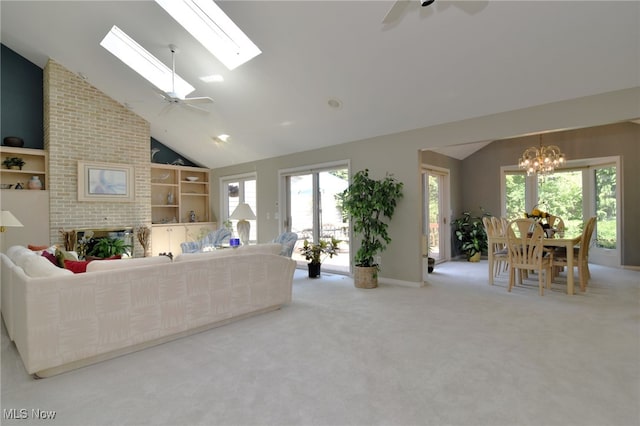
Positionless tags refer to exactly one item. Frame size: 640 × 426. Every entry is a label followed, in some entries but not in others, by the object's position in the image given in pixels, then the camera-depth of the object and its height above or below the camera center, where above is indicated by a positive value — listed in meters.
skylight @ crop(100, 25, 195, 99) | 4.77 +2.40
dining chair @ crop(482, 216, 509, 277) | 4.90 -0.64
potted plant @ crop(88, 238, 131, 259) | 6.18 -0.57
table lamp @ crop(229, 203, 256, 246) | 5.43 +0.04
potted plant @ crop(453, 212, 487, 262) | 7.05 -0.54
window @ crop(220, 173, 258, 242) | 7.39 +0.51
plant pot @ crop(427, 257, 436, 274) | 5.96 -0.96
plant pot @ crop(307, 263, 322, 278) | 5.52 -0.94
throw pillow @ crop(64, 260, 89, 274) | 2.60 -0.38
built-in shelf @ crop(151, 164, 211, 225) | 7.65 +0.54
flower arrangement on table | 4.71 -0.08
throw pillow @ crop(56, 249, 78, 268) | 2.92 -0.36
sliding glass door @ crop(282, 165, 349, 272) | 5.82 +0.12
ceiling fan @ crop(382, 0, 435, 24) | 2.20 +1.46
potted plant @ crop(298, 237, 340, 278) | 5.53 -0.64
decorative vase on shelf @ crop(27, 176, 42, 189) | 5.69 +0.62
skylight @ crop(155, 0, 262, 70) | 3.73 +2.24
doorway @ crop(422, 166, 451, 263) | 6.69 +0.00
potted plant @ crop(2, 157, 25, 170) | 5.57 +0.97
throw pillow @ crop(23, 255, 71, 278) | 2.33 -0.36
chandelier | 5.57 +0.81
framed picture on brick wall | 6.14 +0.70
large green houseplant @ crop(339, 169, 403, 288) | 4.75 +0.04
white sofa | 2.24 -0.68
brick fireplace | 5.84 +1.39
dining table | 4.24 -0.51
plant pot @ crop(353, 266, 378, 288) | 4.73 -0.92
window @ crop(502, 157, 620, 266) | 6.33 +0.28
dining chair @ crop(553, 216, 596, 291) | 4.40 -0.67
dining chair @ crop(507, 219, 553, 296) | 4.26 -0.54
